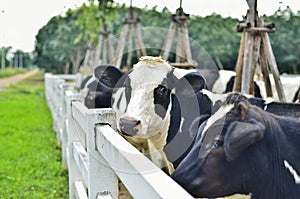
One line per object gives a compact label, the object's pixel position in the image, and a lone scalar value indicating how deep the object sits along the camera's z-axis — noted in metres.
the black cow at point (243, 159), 2.35
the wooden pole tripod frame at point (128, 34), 8.82
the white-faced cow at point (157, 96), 4.38
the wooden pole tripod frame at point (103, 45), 11.79
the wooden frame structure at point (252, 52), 5.16
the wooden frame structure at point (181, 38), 7.57
